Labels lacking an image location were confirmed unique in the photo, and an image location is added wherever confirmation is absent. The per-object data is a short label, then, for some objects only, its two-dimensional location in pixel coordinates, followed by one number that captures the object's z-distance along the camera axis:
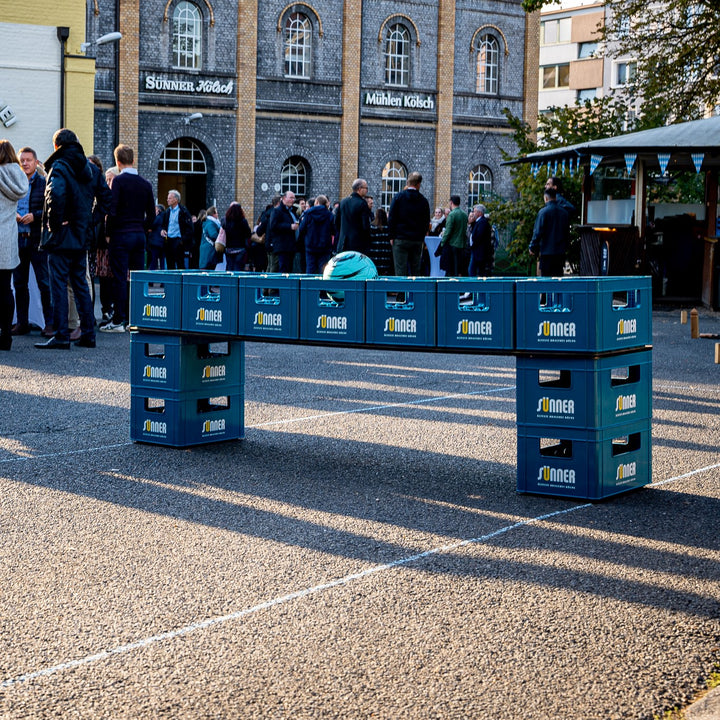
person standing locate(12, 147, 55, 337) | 14.72
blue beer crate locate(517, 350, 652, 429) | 6.76
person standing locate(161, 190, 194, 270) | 21.91
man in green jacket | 23.82
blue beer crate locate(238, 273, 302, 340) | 7.82
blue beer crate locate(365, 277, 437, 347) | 7.22
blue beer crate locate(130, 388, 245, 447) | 8.30
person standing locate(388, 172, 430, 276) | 18.09
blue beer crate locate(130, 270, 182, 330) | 8.37
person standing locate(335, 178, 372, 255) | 18.59
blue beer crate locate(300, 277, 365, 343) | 7.46
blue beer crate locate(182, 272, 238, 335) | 8.09
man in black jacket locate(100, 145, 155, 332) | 15.38
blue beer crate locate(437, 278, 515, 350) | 6.96
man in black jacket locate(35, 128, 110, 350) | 13.58
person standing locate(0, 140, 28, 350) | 13.30
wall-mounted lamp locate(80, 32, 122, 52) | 29.69
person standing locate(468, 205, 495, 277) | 24.34
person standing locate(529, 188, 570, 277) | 17.66
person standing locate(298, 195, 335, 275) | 21.78
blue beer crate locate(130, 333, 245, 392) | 8.27
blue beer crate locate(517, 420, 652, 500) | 6.80
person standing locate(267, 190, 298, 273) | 22.55
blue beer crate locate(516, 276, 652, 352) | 6.73
